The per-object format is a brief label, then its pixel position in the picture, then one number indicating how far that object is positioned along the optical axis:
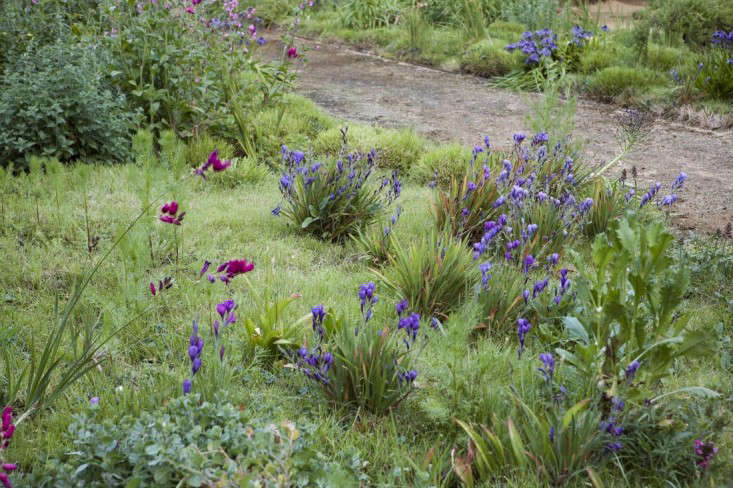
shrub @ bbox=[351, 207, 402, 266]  3.99
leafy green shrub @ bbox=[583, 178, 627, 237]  4.37
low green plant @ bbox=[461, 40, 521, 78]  9.62
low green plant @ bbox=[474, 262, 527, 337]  3.21
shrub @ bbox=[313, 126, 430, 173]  5.95
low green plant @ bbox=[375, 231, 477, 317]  3.38
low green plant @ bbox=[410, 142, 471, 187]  5.43
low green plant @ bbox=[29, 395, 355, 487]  1.93
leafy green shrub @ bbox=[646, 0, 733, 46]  9.38
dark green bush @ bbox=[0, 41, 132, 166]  4.95
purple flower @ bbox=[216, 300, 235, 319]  2.44
